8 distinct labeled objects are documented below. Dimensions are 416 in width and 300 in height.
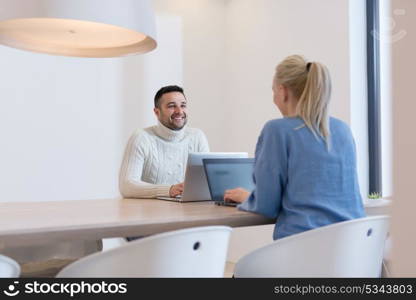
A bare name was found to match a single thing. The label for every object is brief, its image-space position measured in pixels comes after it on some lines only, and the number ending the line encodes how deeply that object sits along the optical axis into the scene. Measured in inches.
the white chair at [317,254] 60.2
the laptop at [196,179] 94.0
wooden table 60.7
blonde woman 71.9
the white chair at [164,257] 46.8
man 116.7
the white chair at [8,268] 43.7
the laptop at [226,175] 92.0
